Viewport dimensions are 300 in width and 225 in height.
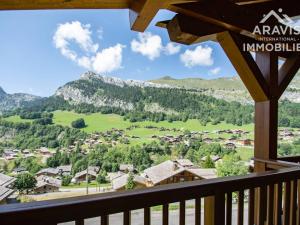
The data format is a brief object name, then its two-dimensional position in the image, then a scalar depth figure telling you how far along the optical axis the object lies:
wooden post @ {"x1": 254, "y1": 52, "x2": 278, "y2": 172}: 3.10
